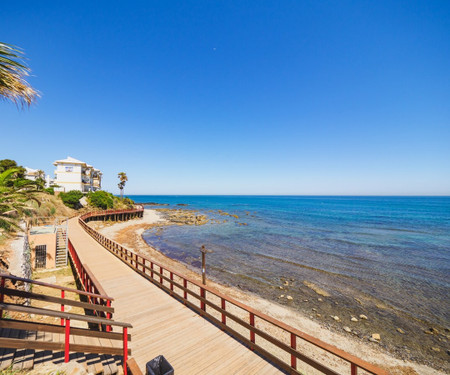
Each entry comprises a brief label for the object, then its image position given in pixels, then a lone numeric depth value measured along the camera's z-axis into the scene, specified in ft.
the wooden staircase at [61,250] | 56.08
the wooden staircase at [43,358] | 11.69
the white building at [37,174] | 183.50
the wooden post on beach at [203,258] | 42.01
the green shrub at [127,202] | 204.49
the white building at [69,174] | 167.79
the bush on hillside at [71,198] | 133.39
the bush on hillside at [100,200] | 155.53
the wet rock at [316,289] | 46.63
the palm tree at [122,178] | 220.43
